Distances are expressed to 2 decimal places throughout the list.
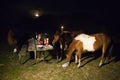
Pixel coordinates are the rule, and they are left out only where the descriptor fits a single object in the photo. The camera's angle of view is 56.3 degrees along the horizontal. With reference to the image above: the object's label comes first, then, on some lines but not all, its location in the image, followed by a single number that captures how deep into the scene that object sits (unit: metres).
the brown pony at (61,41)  5.98
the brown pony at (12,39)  6.63
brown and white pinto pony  5.40
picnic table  5.60
